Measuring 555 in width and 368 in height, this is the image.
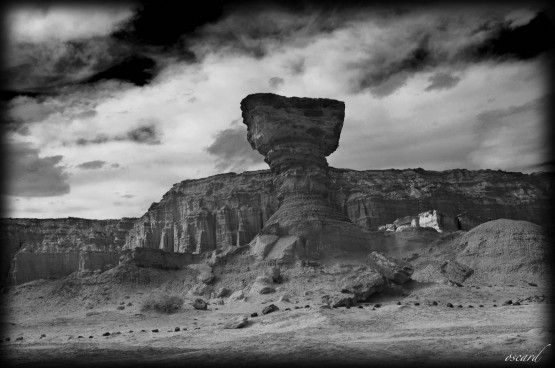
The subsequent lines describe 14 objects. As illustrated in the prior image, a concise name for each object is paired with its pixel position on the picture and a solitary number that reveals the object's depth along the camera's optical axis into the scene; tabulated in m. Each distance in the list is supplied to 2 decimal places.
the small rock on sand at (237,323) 28.80
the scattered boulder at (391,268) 38.44
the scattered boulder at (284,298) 37.37
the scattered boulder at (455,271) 41.97
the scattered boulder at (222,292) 45.19
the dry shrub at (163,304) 37.88
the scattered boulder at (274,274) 44.97
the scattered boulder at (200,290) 46.31
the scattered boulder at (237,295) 41.78
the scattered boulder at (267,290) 42.09
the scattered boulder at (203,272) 48.16
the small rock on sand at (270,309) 32.94
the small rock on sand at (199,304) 39.53
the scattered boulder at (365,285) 35.25
